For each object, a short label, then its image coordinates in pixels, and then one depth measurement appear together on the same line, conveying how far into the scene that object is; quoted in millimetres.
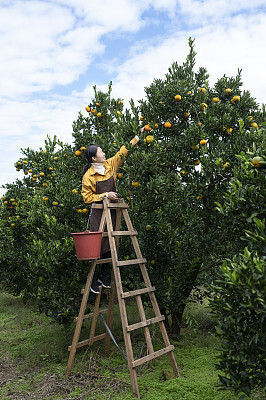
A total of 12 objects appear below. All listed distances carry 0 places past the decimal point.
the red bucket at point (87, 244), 4766
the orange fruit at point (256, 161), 3213
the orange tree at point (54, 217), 5691
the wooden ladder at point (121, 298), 4446
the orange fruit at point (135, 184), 5090
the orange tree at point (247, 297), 2809
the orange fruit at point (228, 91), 5598
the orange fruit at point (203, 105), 5348
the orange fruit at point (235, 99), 5562
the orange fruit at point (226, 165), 4762
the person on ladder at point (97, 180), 5328
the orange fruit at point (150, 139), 5066
